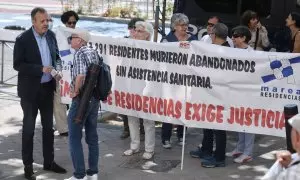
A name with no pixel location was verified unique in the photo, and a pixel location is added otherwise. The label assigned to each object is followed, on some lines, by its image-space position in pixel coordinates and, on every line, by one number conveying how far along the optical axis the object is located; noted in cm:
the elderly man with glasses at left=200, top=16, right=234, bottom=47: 789
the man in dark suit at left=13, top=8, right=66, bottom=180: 630
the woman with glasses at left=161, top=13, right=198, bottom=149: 741
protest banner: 665
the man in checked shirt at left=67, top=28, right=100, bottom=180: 598
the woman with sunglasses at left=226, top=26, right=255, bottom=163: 707
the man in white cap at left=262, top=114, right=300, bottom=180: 351
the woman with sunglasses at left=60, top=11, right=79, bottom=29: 815
